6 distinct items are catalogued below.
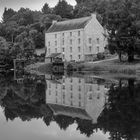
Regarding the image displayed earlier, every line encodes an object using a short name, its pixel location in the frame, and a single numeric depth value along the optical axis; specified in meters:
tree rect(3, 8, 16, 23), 175.32
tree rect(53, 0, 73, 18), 127.38
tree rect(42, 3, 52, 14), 145.60
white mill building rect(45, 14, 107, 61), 80.00
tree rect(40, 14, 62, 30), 112.06
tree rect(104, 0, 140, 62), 61.04
